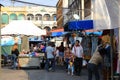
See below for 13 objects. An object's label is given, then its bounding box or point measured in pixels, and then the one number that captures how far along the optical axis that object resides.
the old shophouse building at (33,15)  47.63
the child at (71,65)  11.61
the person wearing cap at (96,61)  7.76
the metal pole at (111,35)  6.49
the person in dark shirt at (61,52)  14.91
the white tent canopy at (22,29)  14.19
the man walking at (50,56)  12.95
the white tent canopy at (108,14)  5.61
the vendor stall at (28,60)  13.99
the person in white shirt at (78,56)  11.25
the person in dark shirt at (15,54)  14.38
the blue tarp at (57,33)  17.62
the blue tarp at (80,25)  11.24
